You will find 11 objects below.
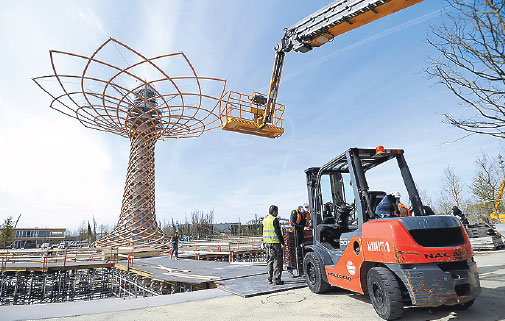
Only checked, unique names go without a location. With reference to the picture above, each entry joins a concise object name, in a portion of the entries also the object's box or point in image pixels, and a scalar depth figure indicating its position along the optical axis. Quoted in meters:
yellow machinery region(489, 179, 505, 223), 18.31
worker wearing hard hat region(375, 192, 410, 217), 4.38
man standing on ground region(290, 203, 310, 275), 6.66
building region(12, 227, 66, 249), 67.44
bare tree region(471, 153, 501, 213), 18.66
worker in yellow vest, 6.55
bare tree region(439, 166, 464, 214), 27.24
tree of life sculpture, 23.95
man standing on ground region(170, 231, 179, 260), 19.98
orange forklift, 3.52
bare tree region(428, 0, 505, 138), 4.32
